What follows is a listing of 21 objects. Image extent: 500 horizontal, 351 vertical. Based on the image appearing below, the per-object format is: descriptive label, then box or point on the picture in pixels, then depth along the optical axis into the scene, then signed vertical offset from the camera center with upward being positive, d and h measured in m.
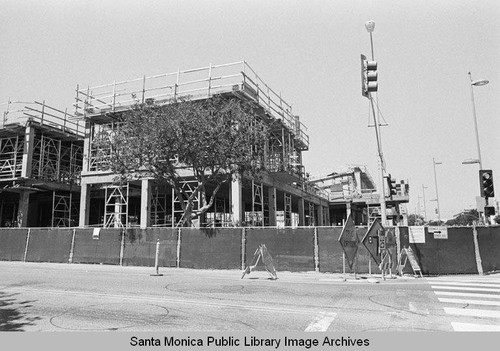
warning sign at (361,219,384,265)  15.84 +0.28
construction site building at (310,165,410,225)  51.72 +5.83
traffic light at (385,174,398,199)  19.04 +2.75
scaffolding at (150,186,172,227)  35.84 +3.28
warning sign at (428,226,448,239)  16.66 +0.40
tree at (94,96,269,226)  20.89 +5.27
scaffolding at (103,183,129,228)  29.47 +2.24
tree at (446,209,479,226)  96.38 +5.83
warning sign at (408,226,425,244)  16.70 +0.26
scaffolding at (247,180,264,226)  27.77 +2.02
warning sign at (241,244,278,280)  15.75 -0.79
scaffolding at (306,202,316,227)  44.20 +2.86
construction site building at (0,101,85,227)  33.66 +6.94
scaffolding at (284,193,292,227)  36.84 +2.44
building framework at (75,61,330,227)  26.61 +5.57
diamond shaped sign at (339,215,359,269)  16.00 +0.09
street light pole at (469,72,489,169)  21.11 +7.64
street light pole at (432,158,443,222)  46.91 +5.70
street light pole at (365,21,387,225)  16.39 +3.49
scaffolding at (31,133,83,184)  34.75 +7.64
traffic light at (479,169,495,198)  17.31 +2.47
